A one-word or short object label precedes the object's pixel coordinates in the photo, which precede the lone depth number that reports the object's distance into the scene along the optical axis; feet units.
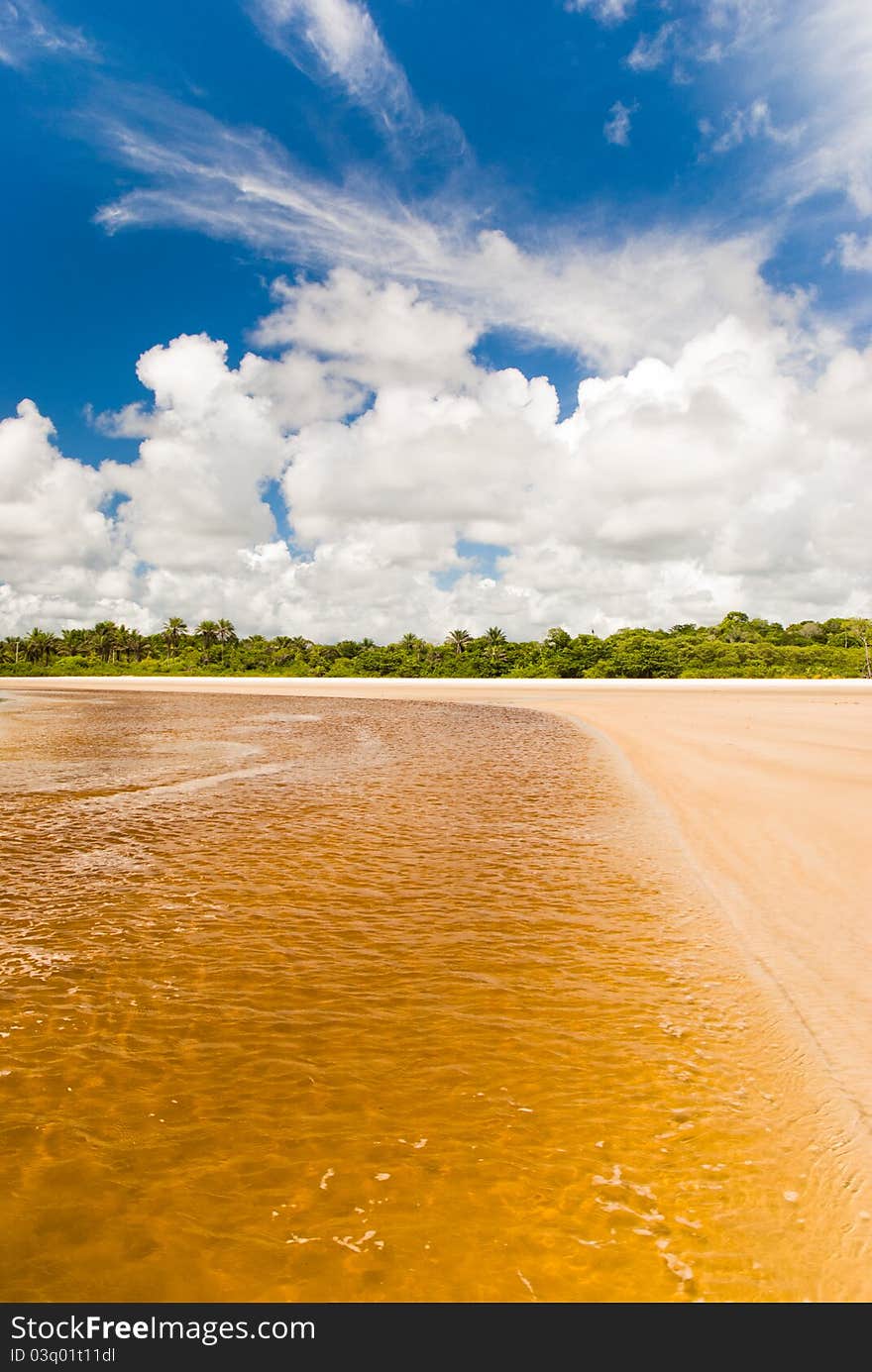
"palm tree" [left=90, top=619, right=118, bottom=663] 486.38
